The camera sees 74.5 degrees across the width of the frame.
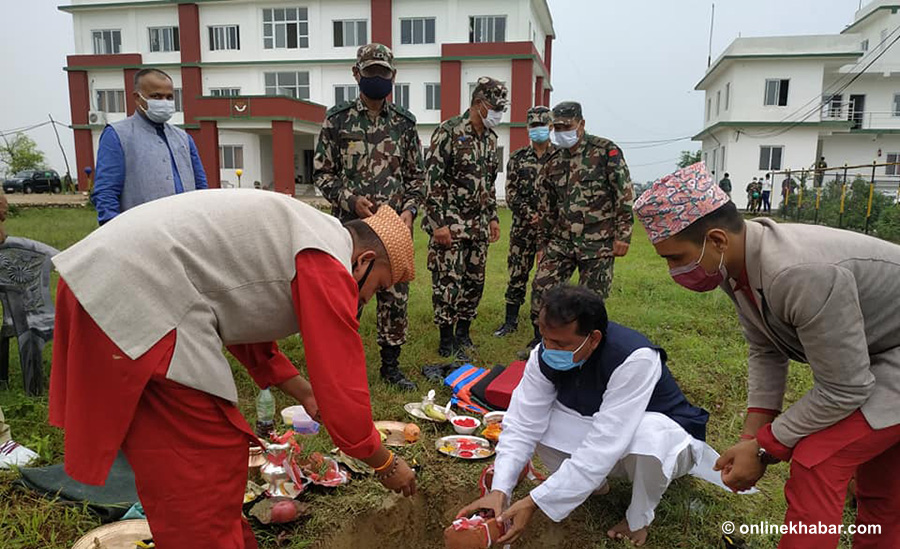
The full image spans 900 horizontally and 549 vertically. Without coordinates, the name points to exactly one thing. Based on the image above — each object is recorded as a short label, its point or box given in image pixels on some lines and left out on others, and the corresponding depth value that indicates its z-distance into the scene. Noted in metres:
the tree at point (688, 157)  40.22
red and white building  24.80
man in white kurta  2.34
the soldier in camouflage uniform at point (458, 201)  4.86
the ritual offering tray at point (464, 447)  3.26
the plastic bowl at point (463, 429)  3.53
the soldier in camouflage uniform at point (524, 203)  5.91
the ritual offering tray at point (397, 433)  3.36
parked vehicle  28.53
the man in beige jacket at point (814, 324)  1.73
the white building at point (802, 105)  25.17
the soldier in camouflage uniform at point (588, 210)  4.74
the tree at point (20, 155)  35.75
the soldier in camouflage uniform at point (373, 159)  4.16
